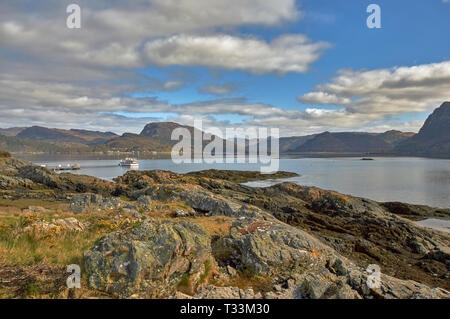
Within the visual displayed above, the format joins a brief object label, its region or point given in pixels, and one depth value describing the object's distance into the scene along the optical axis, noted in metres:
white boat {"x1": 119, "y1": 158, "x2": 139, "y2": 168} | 143.32
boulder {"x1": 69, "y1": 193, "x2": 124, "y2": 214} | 20.81
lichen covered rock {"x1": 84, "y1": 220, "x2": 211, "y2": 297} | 7.83
